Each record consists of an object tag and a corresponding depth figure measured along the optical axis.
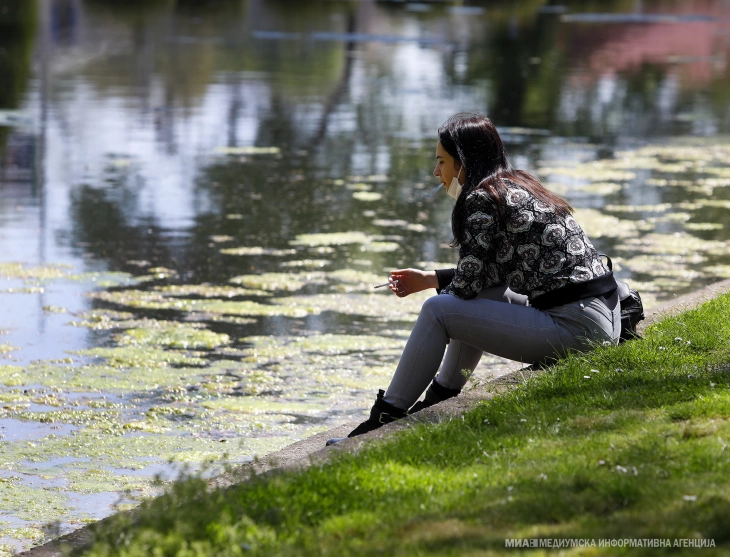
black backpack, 9.80
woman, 8.89
